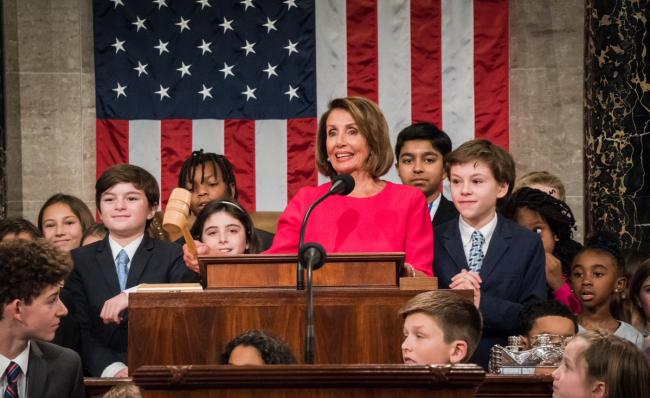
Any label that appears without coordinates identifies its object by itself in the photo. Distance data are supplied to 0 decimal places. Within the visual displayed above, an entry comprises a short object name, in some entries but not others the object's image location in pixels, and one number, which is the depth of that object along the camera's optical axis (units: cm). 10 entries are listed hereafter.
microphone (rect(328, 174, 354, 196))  947
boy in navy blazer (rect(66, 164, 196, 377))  1151
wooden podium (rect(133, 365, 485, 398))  673
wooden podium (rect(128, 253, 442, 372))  922
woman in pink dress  1101
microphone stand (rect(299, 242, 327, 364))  815
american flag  1831
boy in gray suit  944
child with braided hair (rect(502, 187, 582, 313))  1312
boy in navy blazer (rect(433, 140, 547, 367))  1138
